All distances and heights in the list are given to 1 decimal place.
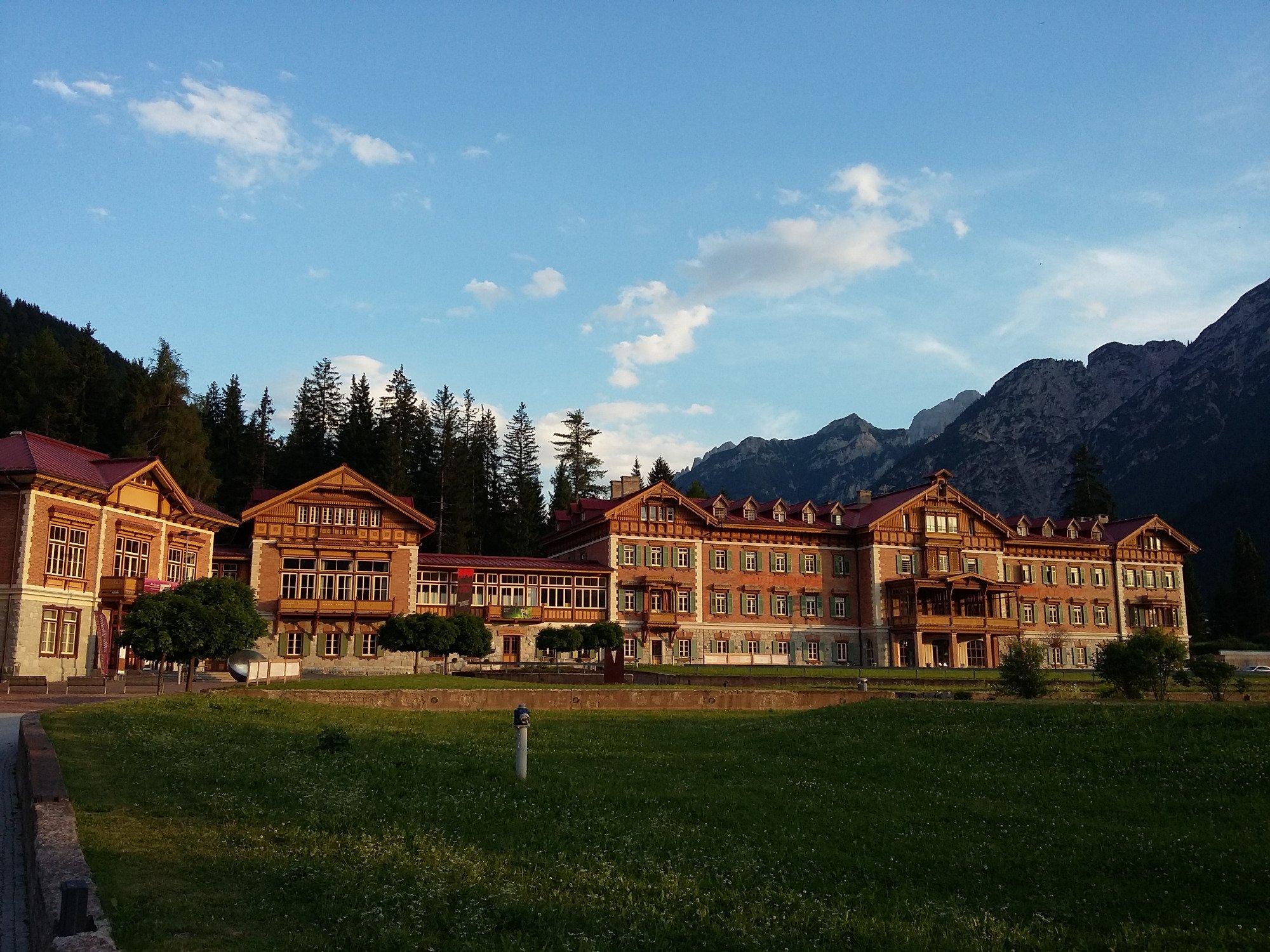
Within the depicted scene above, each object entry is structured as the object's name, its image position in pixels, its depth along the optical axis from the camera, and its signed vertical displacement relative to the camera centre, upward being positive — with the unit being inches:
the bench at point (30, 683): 1437.0 -49.9
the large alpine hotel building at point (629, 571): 1876.2 +178.0
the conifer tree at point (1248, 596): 3732.8 +157.2
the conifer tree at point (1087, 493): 3969.0 +570.8
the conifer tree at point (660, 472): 3868.1 +646.2
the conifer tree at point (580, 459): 4023.1 +735.3
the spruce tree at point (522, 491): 3496.6 +544.8
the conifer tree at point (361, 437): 3447.3 +706.4
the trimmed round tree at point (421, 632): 1852.9 +22.1
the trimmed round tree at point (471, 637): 1908.2 +13.0
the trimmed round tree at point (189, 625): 1315.2 +27.0
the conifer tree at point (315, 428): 3523.6 +783.8
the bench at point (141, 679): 1742.1 -60.0
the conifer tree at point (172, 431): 2886.3 +612.6
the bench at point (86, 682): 1489.9 -51.2
